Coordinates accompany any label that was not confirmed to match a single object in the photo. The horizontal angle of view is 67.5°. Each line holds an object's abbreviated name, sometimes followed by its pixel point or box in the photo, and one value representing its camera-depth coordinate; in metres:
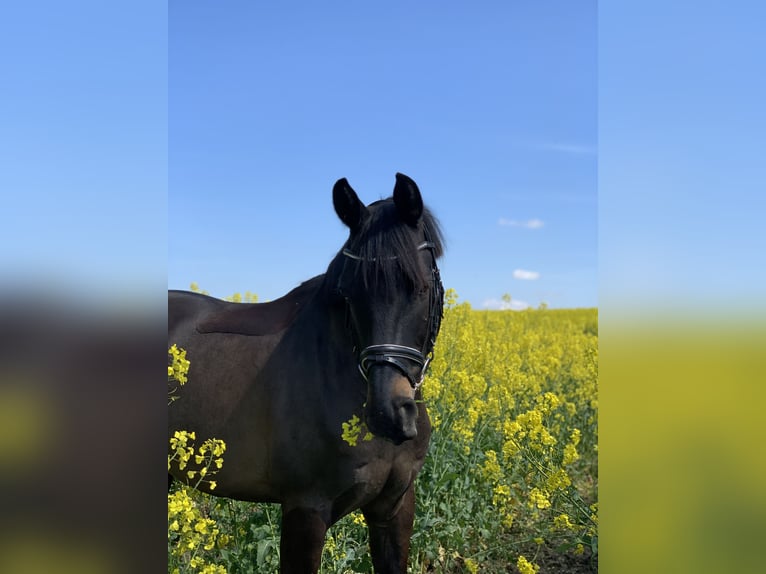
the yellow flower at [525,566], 3.32
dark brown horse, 2.34
